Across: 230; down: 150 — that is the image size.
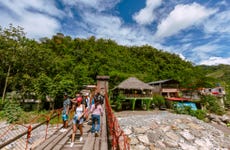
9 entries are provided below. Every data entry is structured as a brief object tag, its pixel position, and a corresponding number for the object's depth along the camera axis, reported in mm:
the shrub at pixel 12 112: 12859
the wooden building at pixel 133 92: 22797
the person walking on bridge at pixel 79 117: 4816
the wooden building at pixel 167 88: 30150
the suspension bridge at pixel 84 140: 3989
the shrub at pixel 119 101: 21217
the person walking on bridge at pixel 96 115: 5164
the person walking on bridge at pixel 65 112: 6137
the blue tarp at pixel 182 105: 22316
